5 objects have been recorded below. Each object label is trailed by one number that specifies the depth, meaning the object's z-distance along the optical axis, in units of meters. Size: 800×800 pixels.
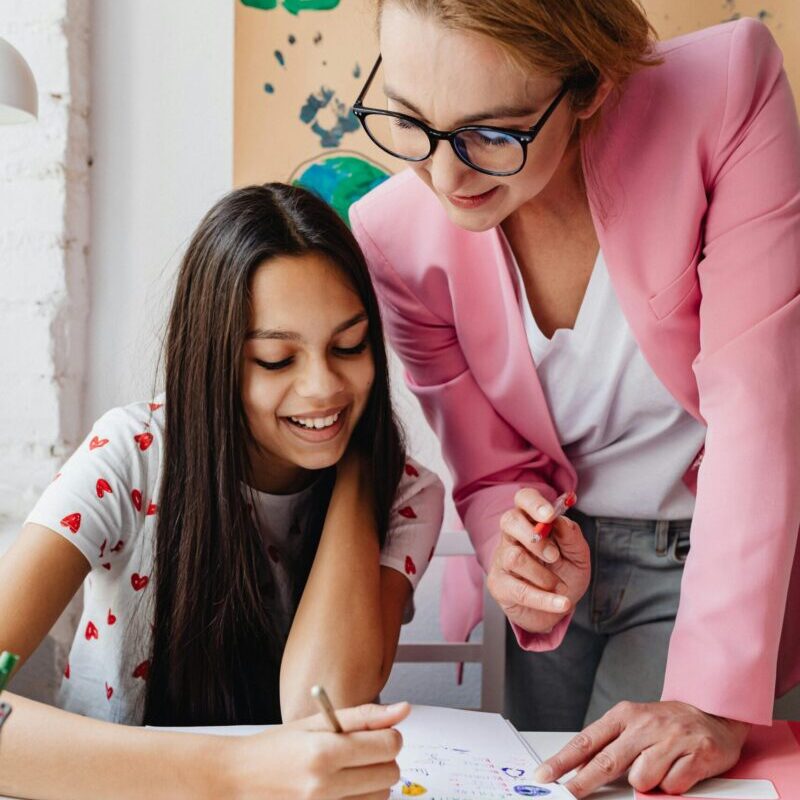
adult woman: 0.90
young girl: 1.11
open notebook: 0.84
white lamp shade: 1.25
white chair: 1.49
